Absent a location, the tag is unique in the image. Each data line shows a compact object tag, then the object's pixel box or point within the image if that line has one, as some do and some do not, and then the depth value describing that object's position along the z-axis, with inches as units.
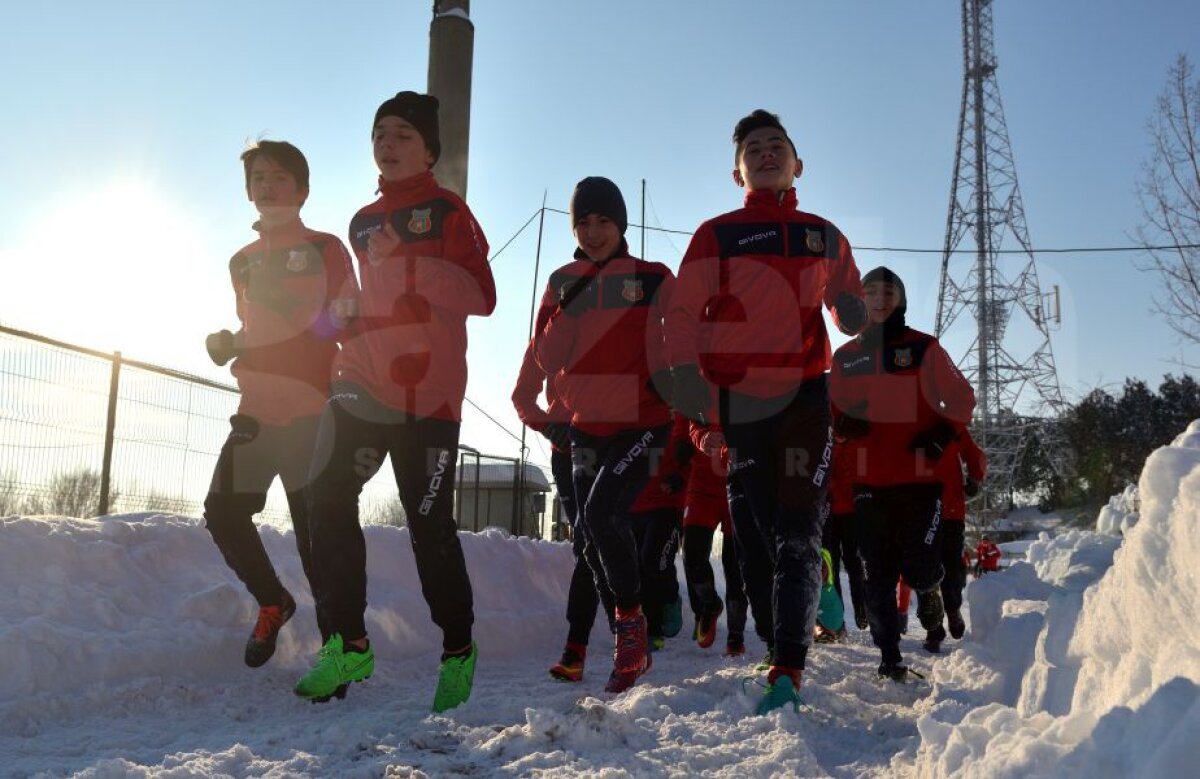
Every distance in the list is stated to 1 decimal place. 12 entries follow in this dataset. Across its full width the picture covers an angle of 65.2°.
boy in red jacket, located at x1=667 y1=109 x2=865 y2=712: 136.8
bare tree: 553.4
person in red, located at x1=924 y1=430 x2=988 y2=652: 223.5
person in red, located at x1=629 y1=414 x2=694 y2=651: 221.0
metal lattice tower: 1752.0
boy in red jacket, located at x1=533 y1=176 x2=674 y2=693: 161.2
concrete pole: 264.5
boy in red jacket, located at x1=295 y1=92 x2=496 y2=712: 138.6
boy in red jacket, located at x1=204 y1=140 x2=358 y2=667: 157.0
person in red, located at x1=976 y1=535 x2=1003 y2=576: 619.5
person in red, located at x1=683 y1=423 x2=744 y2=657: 228.5
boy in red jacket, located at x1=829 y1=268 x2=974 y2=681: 184.4
